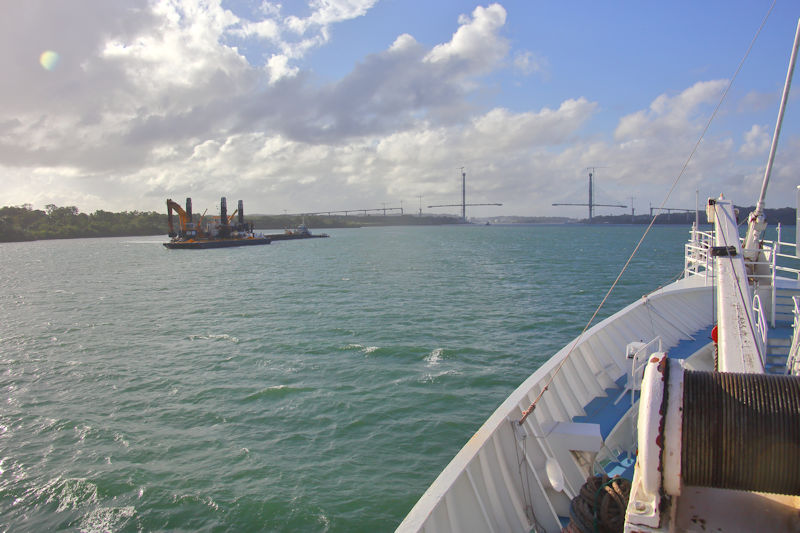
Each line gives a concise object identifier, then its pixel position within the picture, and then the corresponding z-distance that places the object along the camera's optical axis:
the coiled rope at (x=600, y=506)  6.13
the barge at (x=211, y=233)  112.13
